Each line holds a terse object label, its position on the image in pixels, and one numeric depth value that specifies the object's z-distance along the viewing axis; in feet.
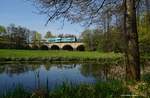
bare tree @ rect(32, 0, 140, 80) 13.93
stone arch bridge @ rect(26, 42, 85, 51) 151.43
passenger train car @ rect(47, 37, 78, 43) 155.24
